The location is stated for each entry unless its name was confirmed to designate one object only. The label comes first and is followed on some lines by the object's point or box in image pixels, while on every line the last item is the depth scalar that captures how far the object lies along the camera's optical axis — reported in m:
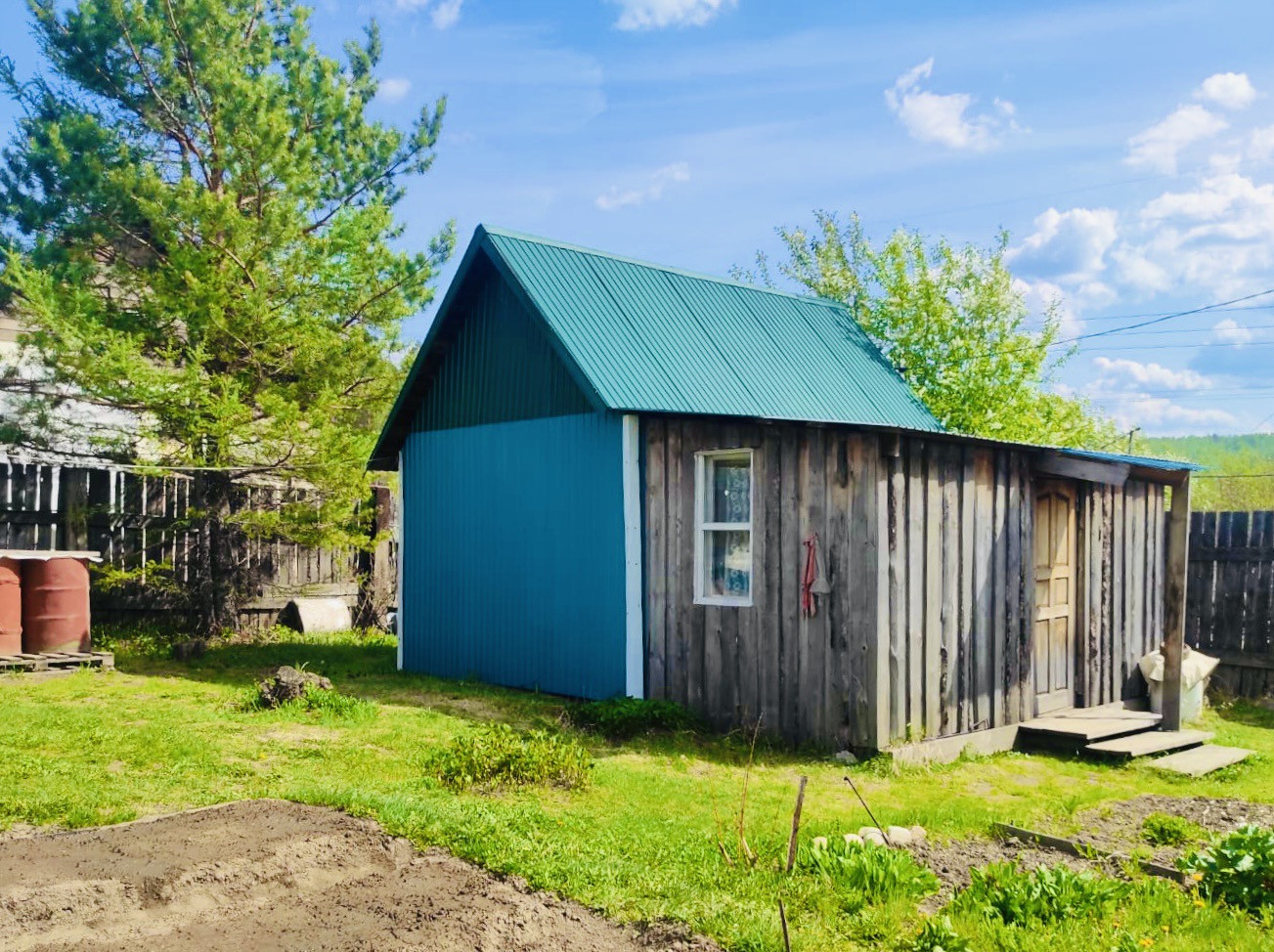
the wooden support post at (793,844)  5.18
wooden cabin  9.40
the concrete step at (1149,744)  9.91
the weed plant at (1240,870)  5.25
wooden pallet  11.80
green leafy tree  20.52
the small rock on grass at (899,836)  6.25
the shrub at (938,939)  4.54
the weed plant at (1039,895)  4.93
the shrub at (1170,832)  6.84
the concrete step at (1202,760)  9.47
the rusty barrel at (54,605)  12.33
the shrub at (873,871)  5.23
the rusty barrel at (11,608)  12.00
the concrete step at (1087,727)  10.20
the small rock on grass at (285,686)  10.07
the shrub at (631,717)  9.67
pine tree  14.01
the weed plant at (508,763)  7.40
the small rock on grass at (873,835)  6.01
